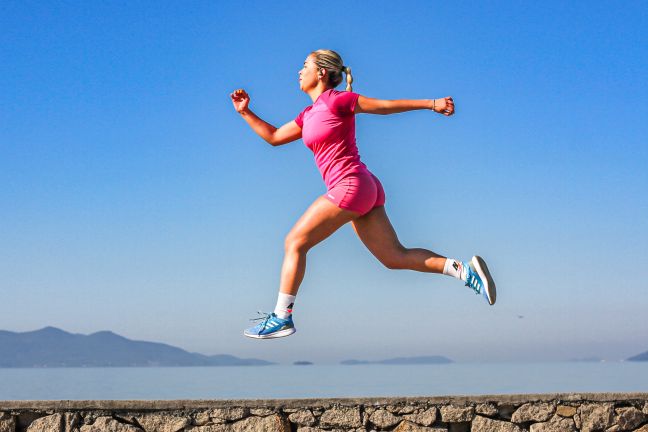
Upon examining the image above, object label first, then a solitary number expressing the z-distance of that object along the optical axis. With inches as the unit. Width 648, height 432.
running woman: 209.8
